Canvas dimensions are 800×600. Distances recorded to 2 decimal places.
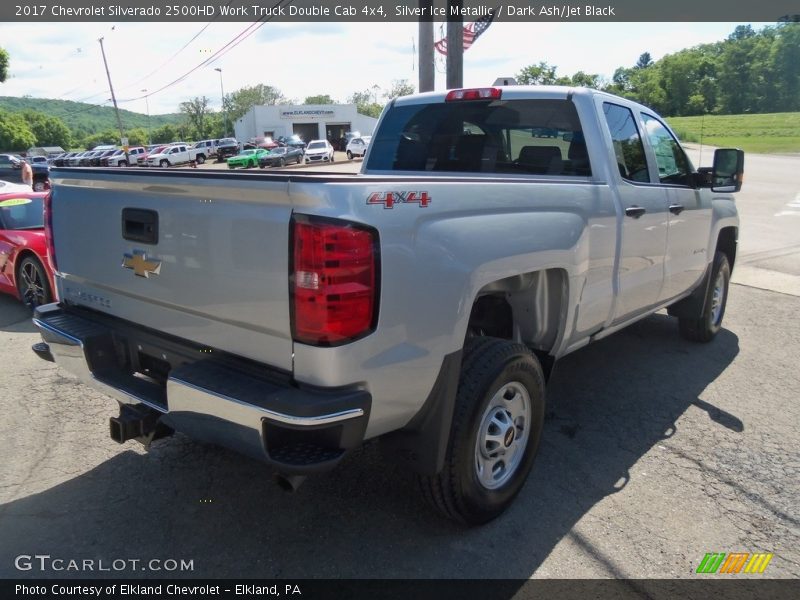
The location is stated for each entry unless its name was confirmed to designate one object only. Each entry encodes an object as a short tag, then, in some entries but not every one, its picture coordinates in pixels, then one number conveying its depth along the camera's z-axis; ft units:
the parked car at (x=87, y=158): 155.49
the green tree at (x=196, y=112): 401.21
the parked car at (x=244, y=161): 119.03
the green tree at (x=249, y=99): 387.75
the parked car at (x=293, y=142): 158.40
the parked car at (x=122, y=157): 156.29
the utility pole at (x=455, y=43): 34.86
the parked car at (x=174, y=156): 156.07
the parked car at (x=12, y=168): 119.60
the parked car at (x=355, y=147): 151.94
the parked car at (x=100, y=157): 157.05
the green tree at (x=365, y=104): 370.73
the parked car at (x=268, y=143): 163.47
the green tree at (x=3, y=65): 92.30
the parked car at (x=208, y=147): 175.11
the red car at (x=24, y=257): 22.45
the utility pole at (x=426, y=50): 36.35
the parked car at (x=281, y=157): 123.95
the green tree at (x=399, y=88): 318.65
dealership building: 234.17
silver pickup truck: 7.17
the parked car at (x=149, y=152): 158.17
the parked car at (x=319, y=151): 135.33
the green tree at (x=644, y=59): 562.66
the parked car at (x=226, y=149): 172.45
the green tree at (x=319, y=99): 426.88
